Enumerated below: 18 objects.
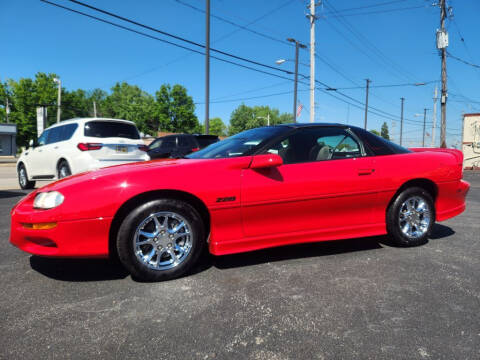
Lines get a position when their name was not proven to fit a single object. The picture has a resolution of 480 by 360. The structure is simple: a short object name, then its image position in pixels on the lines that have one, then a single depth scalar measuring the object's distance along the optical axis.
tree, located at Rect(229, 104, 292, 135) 91.97
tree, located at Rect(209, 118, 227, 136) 104.68
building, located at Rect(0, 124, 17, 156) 36.47
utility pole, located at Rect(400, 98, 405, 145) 57.40
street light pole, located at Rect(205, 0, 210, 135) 14.65
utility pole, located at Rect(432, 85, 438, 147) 43.33
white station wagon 6.80
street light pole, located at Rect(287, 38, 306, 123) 21.61
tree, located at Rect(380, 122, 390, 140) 134.18
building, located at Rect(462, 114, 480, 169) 22.53
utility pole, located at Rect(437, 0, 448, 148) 21.73
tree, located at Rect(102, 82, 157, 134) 62.09
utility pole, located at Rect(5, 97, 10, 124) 41.52
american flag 20.81
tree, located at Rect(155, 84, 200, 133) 61.44
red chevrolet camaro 2.48
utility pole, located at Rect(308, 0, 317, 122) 18.41
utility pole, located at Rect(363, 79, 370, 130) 42.87
